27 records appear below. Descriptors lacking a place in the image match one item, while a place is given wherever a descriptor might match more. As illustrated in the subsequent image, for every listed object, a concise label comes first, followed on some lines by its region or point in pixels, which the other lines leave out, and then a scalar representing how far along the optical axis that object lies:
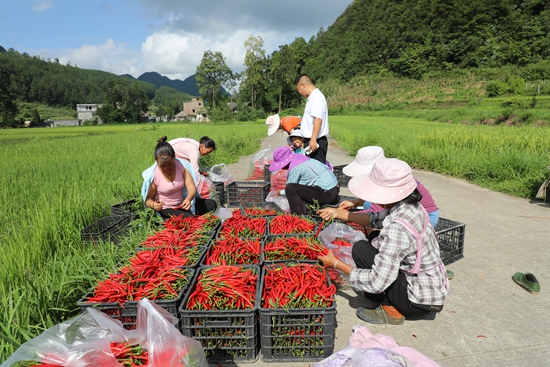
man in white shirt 5.52
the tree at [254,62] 60.16
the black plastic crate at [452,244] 3.85
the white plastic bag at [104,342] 1.66
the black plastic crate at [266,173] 7.55
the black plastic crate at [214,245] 3.09
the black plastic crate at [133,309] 2.37
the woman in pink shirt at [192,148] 6.04
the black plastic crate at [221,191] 6.61
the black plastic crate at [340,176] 7.67
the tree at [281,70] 61.59
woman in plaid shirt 2.46
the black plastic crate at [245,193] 6.18
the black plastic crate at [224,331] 2.29
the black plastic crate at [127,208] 4.65
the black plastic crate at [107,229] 4.00
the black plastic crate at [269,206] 5.38
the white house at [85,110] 102.82
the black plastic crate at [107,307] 2.36
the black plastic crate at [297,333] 2.28
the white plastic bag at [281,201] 5.36
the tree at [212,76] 59.69
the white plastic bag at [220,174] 7.06
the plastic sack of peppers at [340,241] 3.41
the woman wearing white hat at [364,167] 3.95
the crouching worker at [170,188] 4.44
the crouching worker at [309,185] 4.89
